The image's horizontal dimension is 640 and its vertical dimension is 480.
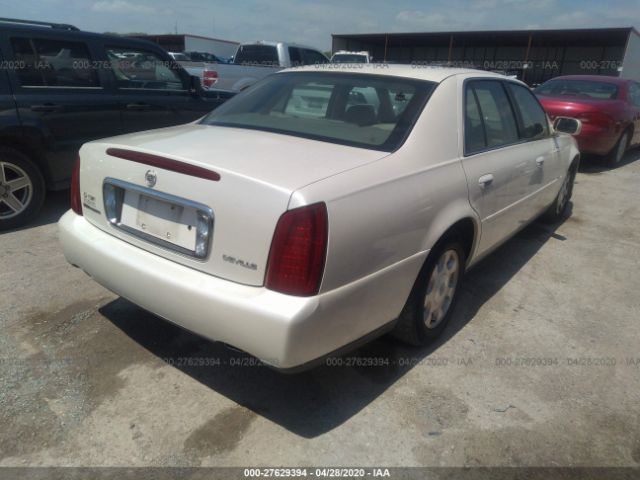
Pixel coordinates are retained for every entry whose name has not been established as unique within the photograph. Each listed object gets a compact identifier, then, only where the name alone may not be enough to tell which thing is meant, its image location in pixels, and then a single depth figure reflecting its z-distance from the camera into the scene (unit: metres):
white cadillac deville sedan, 1.91
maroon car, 7.54
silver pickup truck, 10.55
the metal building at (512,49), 27.68
